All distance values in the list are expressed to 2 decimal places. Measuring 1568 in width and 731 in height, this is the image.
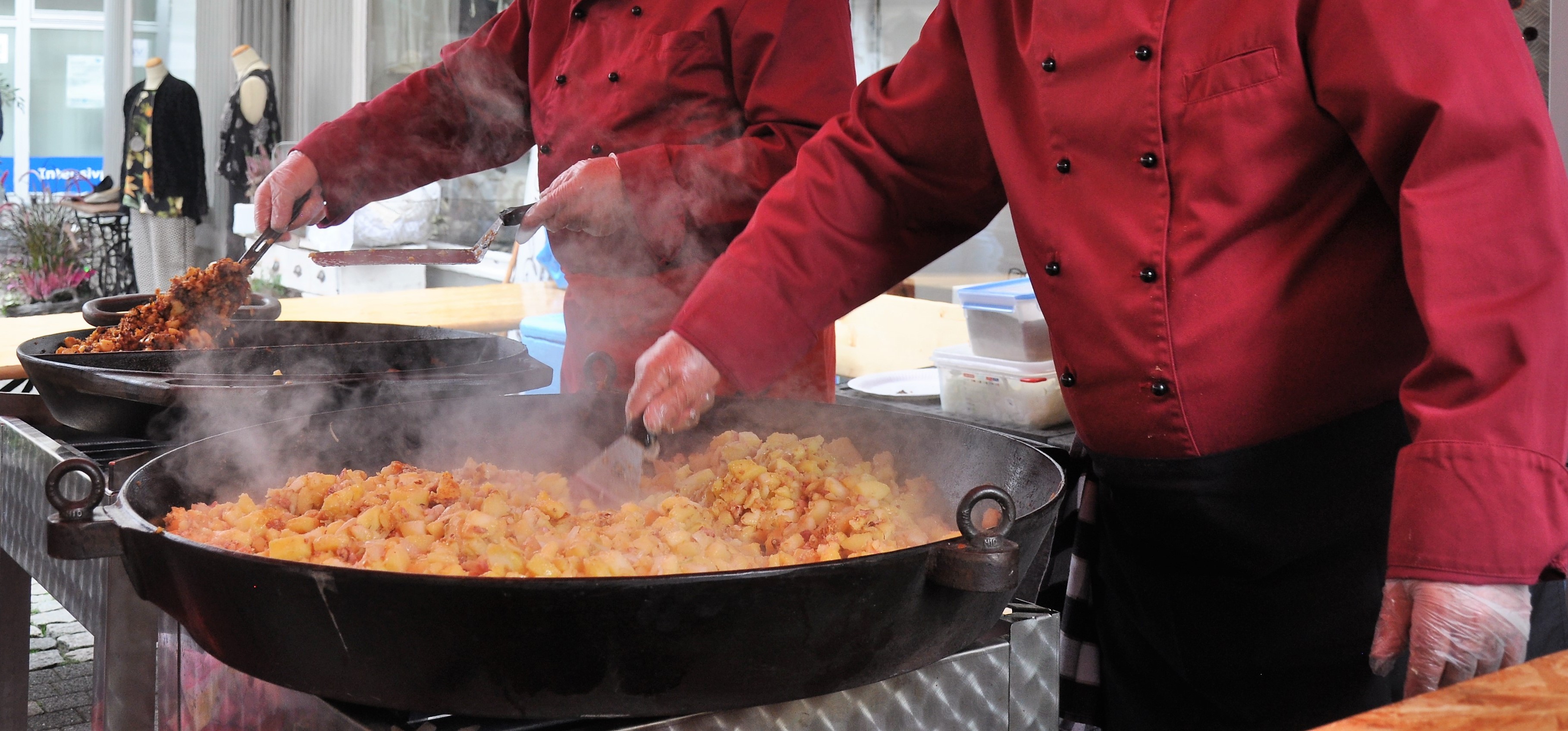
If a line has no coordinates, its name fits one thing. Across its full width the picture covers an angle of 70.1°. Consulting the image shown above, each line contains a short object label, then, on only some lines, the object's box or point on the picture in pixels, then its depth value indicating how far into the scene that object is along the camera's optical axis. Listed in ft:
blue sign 31.81
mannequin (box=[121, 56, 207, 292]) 25.61
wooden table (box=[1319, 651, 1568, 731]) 2.10
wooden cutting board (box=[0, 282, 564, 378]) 10.37
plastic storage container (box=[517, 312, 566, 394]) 12.32
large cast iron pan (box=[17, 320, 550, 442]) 4.34
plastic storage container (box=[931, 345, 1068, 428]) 7.62
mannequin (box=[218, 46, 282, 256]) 26.61
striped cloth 4.70
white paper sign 31.91
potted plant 22.86
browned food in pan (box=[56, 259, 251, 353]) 5.39
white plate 9.05
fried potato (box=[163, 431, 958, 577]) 2.95
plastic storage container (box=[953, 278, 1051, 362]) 7.66
